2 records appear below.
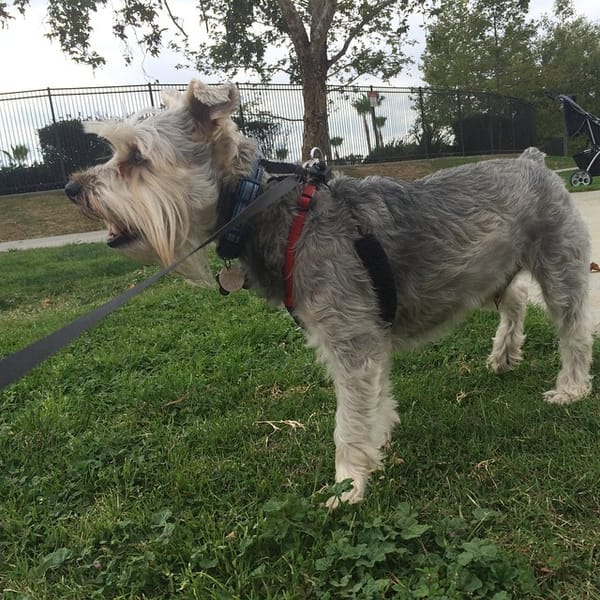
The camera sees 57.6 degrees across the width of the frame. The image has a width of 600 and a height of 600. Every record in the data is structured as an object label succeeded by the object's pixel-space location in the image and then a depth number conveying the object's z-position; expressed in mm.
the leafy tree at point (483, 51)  38500
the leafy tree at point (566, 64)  42312
